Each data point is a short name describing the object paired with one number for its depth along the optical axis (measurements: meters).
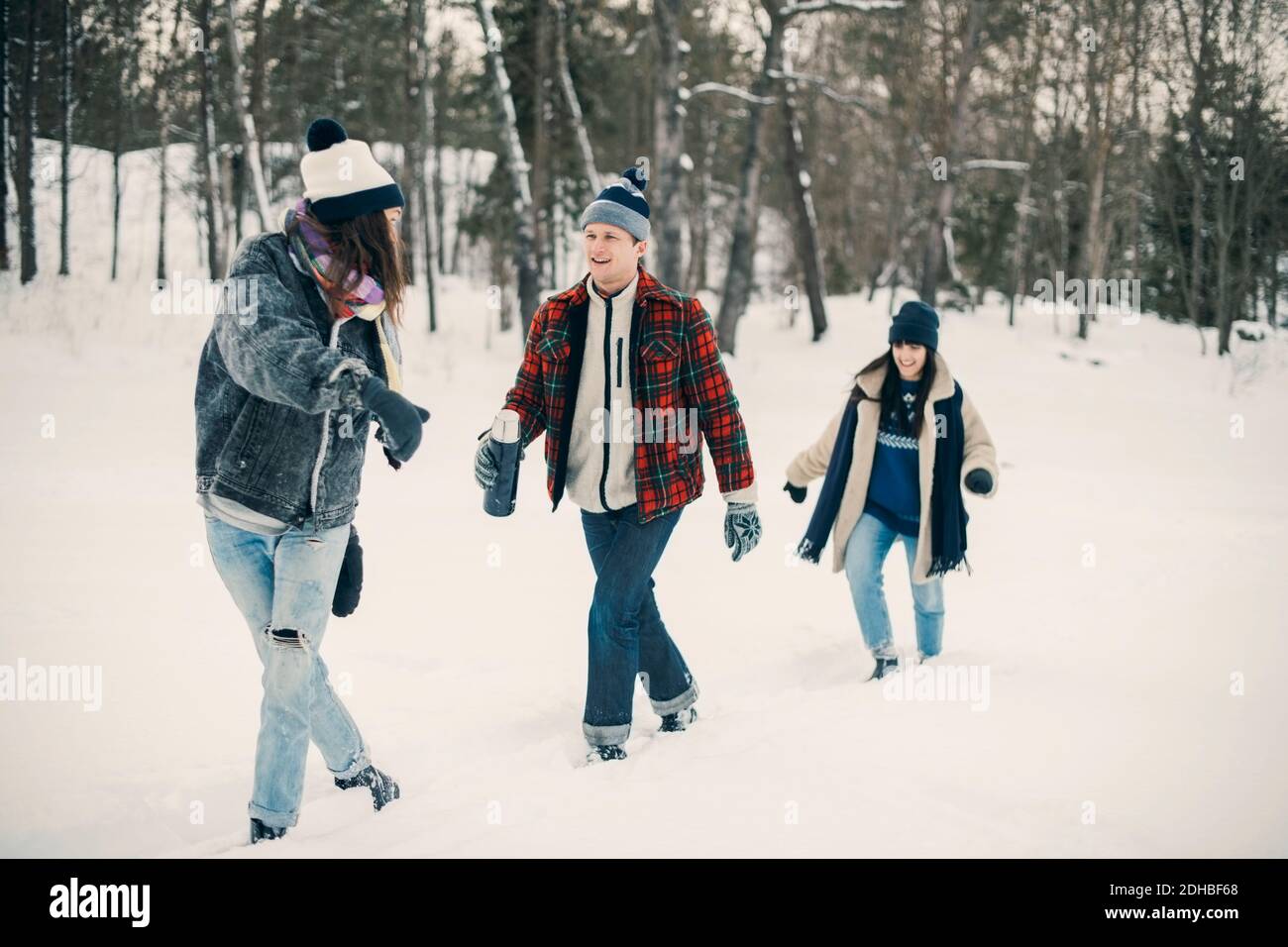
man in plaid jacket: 3.73
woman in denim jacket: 2.85
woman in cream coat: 4.88
